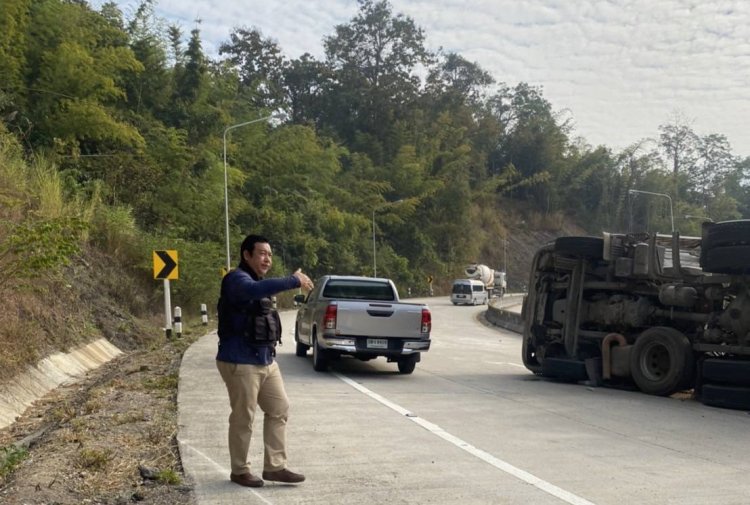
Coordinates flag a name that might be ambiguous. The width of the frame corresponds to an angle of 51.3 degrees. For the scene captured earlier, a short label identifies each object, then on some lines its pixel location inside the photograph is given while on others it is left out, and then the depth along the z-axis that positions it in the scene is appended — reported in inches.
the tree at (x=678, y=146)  4165.8
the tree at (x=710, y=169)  4259.4
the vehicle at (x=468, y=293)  2164.1
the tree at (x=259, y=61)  3090.6
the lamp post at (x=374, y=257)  2546.8
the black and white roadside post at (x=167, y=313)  869.2
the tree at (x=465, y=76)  4180.6
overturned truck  420.5
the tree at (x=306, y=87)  3331.7
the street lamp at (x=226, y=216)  1453.2
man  237.9
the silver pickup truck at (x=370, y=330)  537.0
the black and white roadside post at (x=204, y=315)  1094.4
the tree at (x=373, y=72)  3275.1
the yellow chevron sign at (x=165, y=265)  832.9
